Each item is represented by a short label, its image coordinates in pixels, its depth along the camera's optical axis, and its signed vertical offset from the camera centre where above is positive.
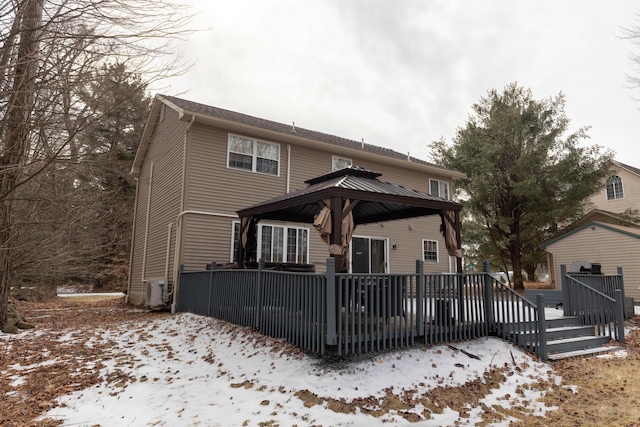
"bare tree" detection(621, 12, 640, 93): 13.53 +8.56
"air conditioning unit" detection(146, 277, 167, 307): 11.78 -0.84
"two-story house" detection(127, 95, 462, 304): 11.74 +2.60
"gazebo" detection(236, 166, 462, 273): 6.19 +1.25
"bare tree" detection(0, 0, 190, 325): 3.25 +1.92
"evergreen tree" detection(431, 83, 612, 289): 18.55 +4.87
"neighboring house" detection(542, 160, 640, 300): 14.60 +1.00
